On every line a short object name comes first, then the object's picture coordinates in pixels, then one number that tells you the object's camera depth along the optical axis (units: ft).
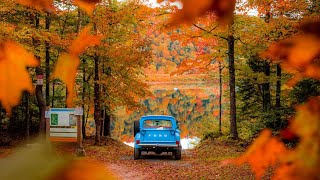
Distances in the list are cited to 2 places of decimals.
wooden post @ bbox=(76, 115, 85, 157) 41.47
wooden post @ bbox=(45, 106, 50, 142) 39.42
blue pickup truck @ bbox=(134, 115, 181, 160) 44.88
